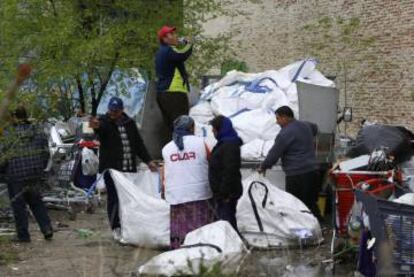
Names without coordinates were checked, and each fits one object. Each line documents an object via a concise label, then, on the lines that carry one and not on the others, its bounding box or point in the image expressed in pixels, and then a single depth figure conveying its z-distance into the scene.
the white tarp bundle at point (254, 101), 16.73
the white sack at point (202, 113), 18.34
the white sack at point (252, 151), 15.96
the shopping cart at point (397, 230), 9.67
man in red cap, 17.33
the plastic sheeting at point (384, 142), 14.36
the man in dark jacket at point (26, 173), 13.98
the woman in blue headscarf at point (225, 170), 12.58
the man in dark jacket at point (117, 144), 14.70
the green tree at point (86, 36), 22.09
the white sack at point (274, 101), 17.57
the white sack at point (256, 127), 16.75
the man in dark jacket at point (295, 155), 14.42
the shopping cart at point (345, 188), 12.47
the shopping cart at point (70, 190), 17.57
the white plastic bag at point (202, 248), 10.34
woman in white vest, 12.79
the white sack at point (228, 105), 17.99
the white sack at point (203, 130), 16.74
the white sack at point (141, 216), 13.49
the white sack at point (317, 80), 18.32
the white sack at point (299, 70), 19.03
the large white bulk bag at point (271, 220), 13.43
